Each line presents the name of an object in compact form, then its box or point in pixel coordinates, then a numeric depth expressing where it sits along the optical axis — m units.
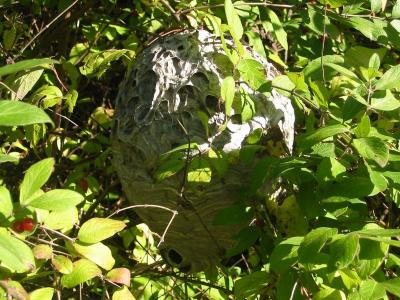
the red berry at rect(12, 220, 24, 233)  1.10
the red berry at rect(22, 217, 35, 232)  1.11
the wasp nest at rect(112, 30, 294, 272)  1.39
